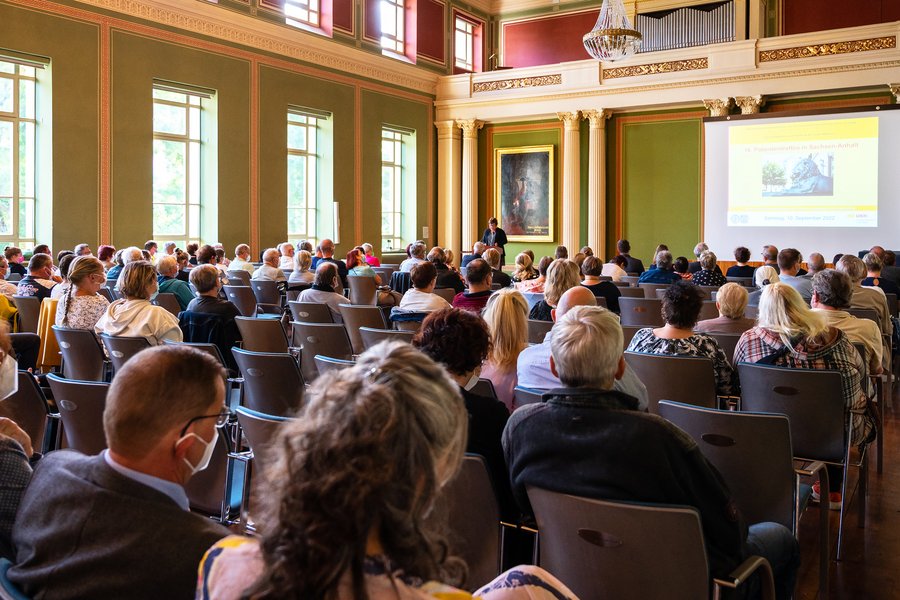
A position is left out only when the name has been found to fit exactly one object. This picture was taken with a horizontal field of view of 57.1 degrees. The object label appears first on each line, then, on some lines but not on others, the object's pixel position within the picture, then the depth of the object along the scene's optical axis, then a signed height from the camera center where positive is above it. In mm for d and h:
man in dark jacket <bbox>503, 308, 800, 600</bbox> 1999 -434
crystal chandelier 11672 +3443
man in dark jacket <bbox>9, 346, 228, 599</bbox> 1401 -395
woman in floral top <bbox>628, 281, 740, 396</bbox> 3867 -277
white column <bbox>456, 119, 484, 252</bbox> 17391 +2064
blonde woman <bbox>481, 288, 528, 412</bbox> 3633 -267
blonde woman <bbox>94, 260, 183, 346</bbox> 4586 -194
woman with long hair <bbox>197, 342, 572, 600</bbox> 1002 -270
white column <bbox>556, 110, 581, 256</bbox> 16250 +1785
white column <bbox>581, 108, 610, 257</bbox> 15953 +1876
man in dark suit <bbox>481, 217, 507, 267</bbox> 15227 +804
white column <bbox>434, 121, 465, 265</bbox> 17578 +2090
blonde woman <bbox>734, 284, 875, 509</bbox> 3805 -312
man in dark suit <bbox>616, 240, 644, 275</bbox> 12429 +205
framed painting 17016 +1822
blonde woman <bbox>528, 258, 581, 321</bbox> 5629 +3
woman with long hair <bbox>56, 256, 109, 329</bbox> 4988 -127
